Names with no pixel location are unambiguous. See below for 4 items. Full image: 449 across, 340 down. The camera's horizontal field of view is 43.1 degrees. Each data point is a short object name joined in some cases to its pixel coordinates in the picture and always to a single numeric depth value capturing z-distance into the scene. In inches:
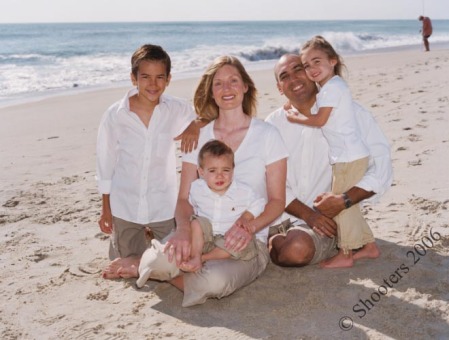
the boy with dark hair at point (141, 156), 146.7
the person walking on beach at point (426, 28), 823.1
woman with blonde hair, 125.0
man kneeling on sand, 139.6
